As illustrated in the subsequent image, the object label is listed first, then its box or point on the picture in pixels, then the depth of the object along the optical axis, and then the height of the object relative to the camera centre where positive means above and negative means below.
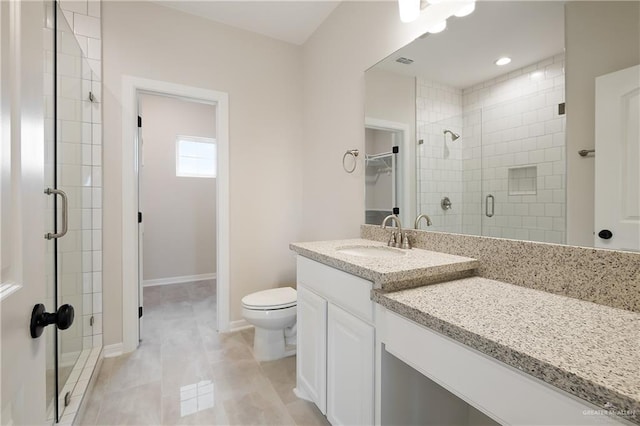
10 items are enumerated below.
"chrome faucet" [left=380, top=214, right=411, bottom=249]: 1.60 -0.15
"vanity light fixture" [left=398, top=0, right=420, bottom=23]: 1.53 +1.08
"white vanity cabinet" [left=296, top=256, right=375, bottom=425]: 1.12 -0.59
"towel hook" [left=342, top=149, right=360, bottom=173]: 2.09 +0.42
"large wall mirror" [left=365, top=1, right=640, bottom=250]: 0.91 +0.36
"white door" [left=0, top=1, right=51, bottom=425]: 0.50 +0.00
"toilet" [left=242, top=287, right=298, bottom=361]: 2.04 -0.79
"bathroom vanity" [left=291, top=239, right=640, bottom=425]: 0.56 -0.34
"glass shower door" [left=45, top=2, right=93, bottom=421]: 1.42 +0.08
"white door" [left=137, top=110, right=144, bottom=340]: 2.31 -0.20
